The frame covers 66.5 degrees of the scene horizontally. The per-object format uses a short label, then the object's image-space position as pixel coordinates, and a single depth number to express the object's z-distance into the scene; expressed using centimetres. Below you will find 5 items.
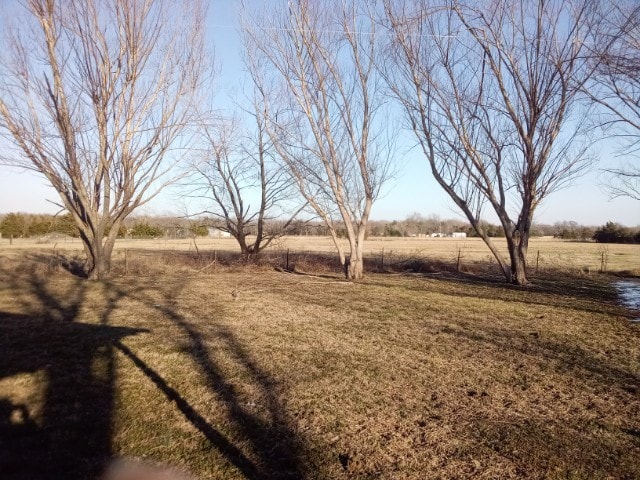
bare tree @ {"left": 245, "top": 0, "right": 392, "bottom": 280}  1534
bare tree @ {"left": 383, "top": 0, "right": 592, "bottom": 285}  1411
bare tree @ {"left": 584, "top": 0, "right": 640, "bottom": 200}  792
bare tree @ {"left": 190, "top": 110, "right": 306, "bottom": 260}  2141
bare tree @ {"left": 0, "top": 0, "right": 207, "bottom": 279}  1440
